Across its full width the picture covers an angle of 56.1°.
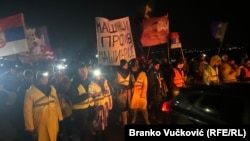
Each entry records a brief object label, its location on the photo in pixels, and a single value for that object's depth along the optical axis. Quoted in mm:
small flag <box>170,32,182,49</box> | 8963
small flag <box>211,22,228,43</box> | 9355
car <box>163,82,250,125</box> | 2951
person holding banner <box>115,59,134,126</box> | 5993
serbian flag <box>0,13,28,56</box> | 6193
